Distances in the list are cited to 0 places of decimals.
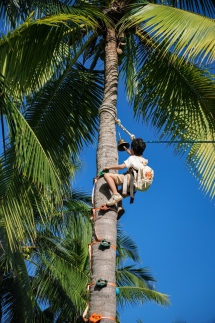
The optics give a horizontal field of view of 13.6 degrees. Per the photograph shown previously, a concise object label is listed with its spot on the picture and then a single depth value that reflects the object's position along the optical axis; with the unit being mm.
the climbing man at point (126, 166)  8436
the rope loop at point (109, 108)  9976
